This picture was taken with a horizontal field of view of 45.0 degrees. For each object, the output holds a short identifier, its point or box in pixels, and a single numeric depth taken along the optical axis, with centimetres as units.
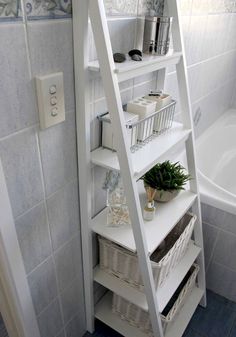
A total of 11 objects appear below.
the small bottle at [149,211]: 99
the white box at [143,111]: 88
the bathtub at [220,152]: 194
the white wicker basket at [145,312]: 116
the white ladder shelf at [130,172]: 66
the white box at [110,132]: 83
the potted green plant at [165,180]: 106
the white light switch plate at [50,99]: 64
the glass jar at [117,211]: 99
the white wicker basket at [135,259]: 99
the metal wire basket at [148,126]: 85
